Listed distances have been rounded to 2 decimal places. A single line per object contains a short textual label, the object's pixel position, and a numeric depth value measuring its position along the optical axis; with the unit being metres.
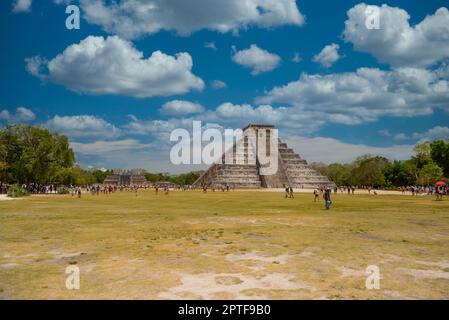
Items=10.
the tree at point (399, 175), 82.31
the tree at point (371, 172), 97.81
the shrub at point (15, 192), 43.07
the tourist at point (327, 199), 24.82
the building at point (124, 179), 158.25
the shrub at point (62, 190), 56.50
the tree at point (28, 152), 53.37
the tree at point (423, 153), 79.26
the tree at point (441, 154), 71.56
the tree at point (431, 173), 66.38
